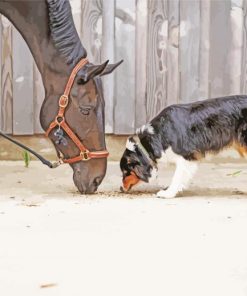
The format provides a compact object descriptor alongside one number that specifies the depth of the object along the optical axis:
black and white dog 5.78
